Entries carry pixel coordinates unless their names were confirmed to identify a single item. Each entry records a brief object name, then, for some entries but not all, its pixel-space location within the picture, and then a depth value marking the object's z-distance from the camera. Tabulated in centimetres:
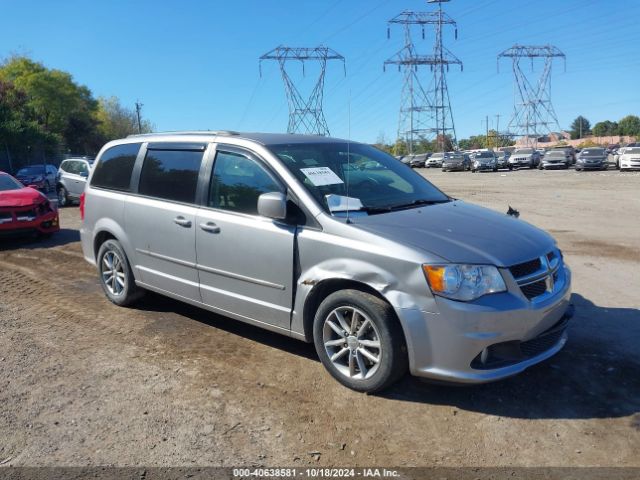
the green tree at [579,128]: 15088
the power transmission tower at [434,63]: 6656
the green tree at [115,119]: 7475
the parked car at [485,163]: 4216
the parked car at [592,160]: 3559
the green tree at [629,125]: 13452
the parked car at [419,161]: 6234
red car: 973
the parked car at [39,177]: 2303
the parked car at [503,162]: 4527
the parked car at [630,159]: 3266
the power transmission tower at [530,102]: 8775
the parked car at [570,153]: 4145
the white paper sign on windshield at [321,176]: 422
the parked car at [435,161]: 5853
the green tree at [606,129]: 14488
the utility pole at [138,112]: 7124
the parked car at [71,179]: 1678
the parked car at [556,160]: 4016
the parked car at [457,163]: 4532
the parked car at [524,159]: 4488
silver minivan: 340
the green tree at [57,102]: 5288
